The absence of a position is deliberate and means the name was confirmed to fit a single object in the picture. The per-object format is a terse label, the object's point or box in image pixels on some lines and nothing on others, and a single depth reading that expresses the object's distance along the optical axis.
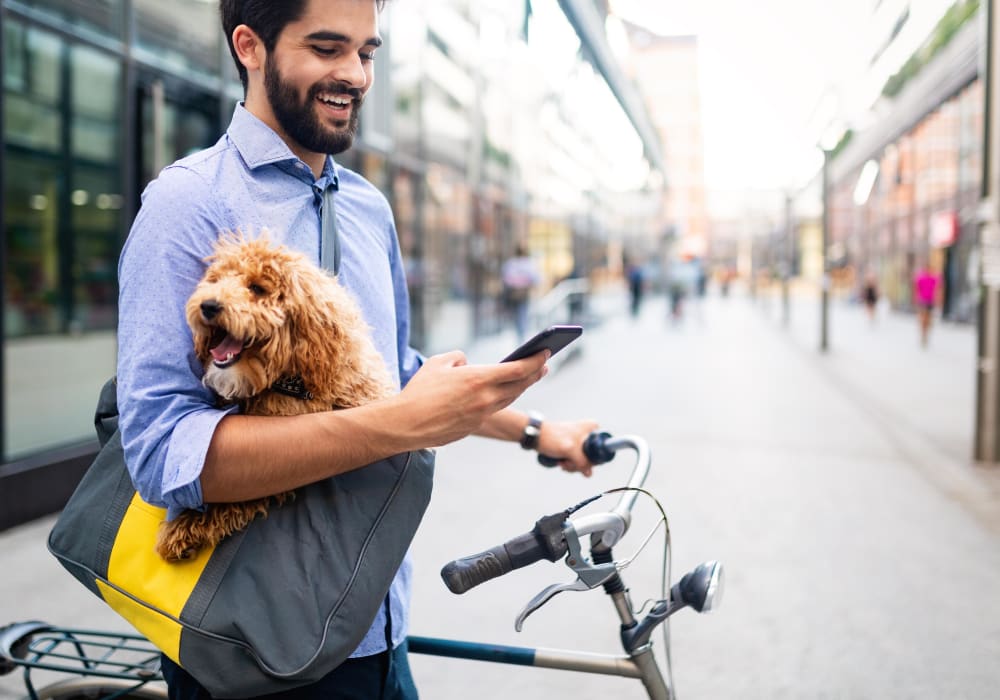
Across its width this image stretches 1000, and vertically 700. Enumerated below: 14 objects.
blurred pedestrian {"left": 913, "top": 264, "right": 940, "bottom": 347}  20.25
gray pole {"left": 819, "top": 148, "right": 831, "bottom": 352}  19.47
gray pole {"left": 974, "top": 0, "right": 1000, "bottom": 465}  7.78
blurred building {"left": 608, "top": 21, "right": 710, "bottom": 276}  110.38
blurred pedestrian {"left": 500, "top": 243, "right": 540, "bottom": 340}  18.09
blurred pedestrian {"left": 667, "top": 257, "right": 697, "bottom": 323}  29.61
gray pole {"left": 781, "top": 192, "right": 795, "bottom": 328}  29.99
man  1.19
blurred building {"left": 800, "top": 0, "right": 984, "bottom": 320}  24.16
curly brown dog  1.17
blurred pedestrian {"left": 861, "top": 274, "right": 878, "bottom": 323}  29.27
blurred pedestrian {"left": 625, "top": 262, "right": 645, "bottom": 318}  33.22
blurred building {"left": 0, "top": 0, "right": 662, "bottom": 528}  7.46
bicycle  1.42
